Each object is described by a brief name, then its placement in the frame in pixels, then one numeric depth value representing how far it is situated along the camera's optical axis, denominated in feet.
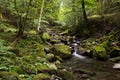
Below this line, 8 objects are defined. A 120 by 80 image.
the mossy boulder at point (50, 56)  16.86
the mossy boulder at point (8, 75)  9.68
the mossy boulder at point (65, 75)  13.11
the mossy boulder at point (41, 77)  11.30
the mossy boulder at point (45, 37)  24.60
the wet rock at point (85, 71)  14.60
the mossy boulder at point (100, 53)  18.96
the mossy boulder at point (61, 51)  19.62
